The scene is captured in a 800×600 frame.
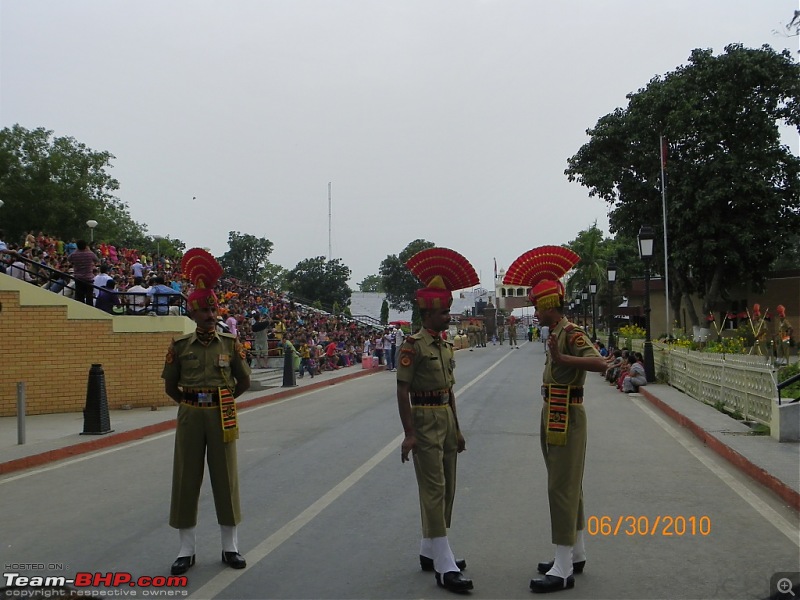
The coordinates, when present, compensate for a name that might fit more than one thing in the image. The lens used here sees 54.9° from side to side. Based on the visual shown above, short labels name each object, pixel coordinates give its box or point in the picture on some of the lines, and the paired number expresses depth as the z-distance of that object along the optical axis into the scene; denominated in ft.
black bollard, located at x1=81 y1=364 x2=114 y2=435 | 39.94
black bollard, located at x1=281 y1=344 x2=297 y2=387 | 71.15
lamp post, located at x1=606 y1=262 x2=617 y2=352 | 96.63
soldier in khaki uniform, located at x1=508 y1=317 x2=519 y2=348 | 207.60
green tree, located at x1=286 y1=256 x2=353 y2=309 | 257.34
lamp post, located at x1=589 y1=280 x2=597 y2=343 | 121.60
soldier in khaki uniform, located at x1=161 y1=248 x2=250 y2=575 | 18.17
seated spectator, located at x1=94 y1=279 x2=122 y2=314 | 54.85
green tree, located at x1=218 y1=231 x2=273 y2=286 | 278.87
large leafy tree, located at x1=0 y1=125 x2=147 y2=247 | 156.76
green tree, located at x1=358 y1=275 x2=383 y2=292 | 527.81
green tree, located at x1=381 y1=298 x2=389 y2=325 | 258.28
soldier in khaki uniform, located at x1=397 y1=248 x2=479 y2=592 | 16.78
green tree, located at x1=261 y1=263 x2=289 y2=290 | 304.71
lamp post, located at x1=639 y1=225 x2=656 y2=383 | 65.82
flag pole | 108.73
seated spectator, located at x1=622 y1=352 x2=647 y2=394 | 64.08
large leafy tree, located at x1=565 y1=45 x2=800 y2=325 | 112.47
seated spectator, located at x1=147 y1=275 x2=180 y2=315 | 55.43
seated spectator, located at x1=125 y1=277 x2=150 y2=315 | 55.47
